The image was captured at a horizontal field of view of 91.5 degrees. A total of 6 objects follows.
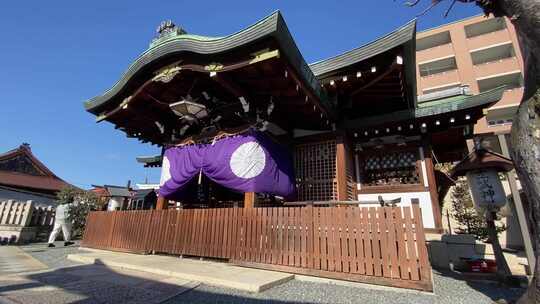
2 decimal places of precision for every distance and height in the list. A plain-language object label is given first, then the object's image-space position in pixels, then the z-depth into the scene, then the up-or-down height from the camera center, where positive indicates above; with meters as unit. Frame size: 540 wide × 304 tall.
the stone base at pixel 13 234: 10.77 -0.54
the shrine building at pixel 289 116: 5.32 +2.85
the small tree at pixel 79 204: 12.60 +0.86
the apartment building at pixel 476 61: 25.03 +17.36
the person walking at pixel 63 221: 9.93 +0.02
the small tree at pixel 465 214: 9.68 +0.69
